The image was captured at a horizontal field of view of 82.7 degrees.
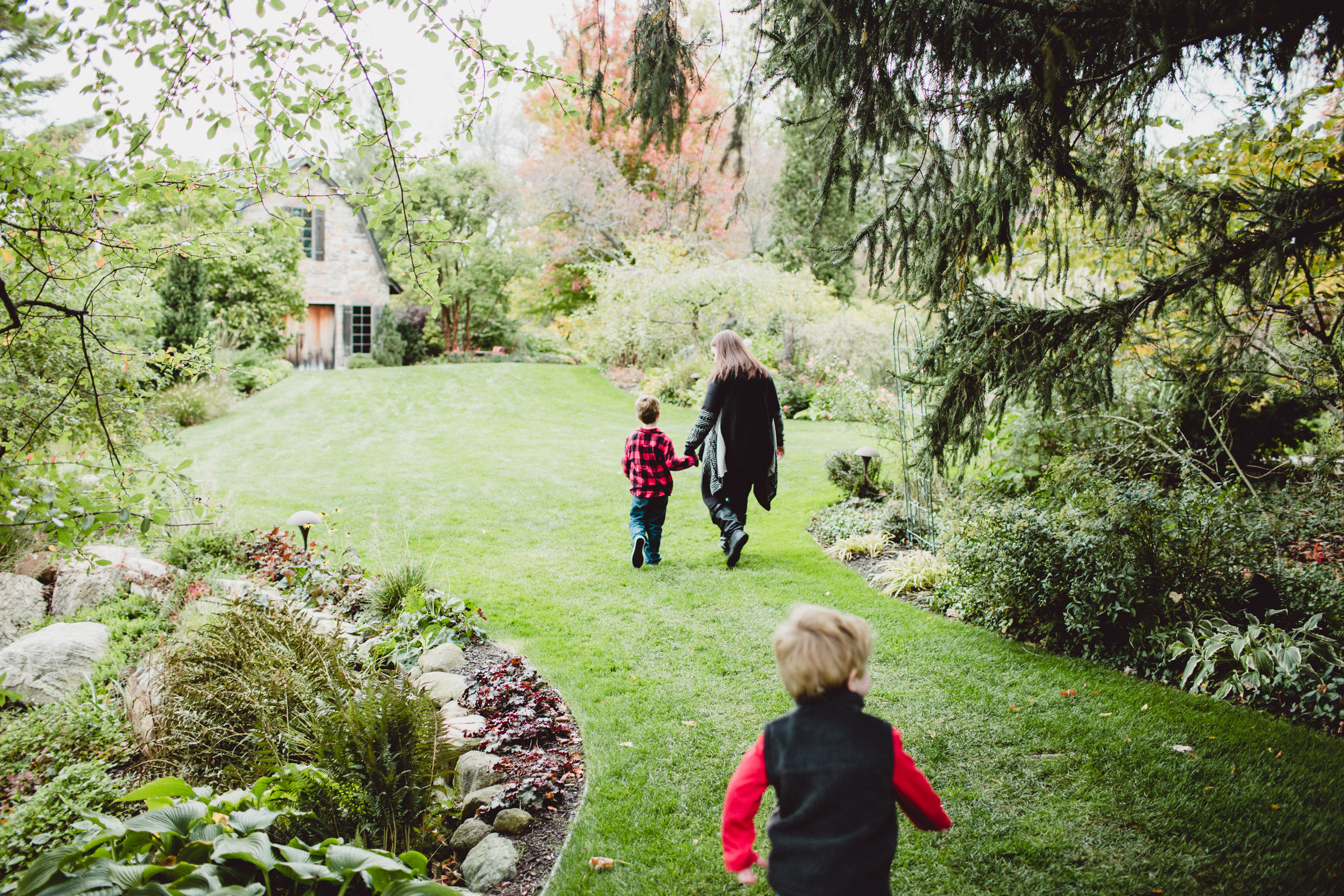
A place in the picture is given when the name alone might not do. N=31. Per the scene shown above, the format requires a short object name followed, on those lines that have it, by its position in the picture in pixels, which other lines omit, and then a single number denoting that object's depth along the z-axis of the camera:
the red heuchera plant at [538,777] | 3.27
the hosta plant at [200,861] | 2.02
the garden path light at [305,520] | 5.91
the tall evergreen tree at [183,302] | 15.22
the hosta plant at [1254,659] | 3.80
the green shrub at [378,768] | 2.91
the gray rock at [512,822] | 3.13
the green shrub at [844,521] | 7.35
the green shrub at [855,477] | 8.51
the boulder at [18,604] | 5.48
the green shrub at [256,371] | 15.60
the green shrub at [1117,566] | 4.39
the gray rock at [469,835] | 3.08
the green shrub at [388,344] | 21.02
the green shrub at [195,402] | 13.51
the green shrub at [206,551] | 6.45
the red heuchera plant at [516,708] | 3.74
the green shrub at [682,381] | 16.33
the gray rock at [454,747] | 3.32
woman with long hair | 5.67
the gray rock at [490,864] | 2.86
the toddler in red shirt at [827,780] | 1.86
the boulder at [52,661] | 4.40
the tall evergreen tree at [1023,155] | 3.17
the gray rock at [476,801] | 3.28
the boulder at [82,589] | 5.82
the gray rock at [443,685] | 4.21
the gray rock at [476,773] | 3.43
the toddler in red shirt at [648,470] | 6.22
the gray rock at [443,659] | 4.58
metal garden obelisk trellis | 6.70
